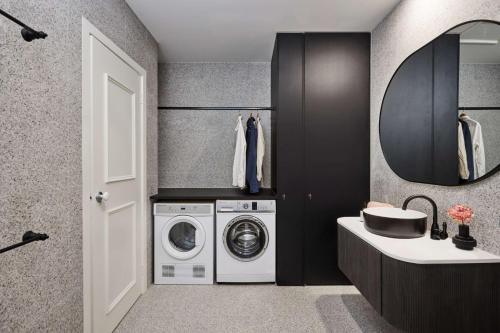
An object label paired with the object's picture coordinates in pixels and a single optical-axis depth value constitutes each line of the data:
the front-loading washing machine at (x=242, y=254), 2.68
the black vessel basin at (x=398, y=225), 1.58
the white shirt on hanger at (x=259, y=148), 2.96
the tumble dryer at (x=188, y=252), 2.70
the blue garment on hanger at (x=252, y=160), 2.86
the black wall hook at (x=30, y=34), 1.03
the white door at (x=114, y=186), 1.72
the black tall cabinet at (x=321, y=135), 2.61
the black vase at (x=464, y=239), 1.39
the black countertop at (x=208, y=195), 2.69
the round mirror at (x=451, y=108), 1.41
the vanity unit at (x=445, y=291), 1.26
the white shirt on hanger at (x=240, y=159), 2.91
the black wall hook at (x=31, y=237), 1.03
